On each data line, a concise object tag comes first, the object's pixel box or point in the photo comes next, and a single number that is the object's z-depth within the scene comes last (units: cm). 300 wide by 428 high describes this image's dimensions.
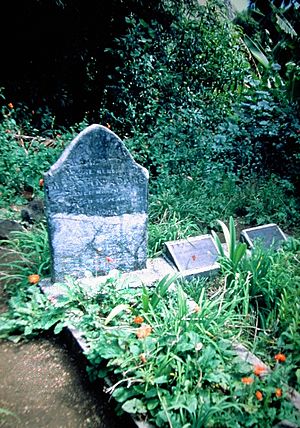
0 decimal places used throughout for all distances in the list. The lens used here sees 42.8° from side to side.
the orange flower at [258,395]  183
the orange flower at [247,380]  183
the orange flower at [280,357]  193
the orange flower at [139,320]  220
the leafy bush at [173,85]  504
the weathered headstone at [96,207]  281
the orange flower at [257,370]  189
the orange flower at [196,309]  247
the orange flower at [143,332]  207
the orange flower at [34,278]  267
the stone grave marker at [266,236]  363
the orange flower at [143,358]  204
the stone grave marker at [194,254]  323
